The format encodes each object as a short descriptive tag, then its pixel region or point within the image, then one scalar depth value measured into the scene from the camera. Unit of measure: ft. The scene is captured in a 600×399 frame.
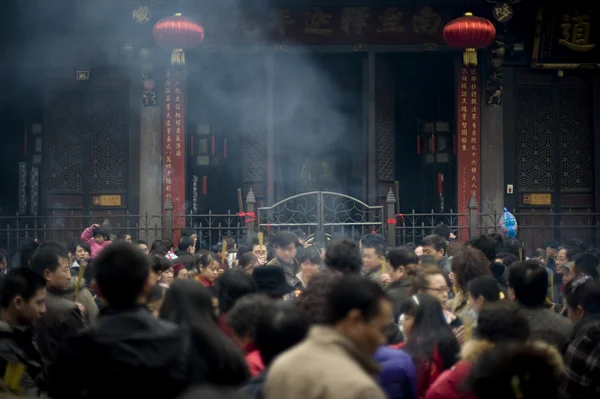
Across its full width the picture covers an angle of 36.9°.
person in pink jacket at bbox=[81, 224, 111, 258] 35.62
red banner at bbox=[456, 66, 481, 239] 48.65
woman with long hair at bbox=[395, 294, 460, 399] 14.73
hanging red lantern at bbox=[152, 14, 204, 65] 44.42
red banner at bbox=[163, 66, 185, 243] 48.98
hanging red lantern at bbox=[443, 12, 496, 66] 44.24
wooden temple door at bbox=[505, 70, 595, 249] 50.14
